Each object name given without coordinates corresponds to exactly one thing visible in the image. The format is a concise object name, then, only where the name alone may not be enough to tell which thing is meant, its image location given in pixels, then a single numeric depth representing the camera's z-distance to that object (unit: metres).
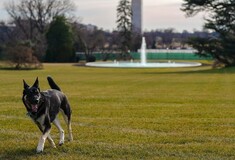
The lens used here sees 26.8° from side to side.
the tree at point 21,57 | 58.56
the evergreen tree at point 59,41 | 79.56
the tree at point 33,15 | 98.81
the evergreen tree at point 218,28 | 55.31
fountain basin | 63.41
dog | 7.67
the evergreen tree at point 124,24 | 98.44
